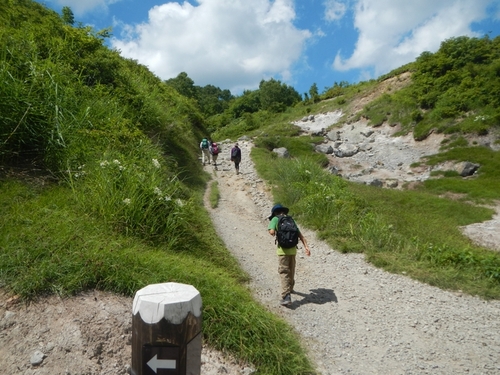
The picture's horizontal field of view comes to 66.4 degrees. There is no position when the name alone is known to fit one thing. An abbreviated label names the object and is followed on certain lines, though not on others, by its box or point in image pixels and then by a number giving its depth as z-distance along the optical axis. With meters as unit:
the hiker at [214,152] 21.05
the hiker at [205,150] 21.14
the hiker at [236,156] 19.84
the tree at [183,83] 50.81
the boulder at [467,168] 24.80
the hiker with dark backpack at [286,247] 6.95
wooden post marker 1.91
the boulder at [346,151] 33.12
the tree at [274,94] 74.89
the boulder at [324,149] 33.22
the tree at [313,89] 78.88
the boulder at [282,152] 27.98
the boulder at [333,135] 37.78
